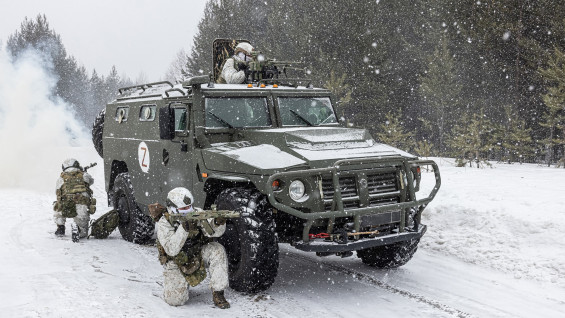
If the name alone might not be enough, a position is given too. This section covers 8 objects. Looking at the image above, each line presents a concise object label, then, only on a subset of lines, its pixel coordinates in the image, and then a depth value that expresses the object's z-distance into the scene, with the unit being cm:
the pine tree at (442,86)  2339
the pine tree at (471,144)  1620
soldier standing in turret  888
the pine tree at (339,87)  2143
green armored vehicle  550
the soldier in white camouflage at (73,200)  905
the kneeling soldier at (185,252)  550
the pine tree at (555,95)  1620
